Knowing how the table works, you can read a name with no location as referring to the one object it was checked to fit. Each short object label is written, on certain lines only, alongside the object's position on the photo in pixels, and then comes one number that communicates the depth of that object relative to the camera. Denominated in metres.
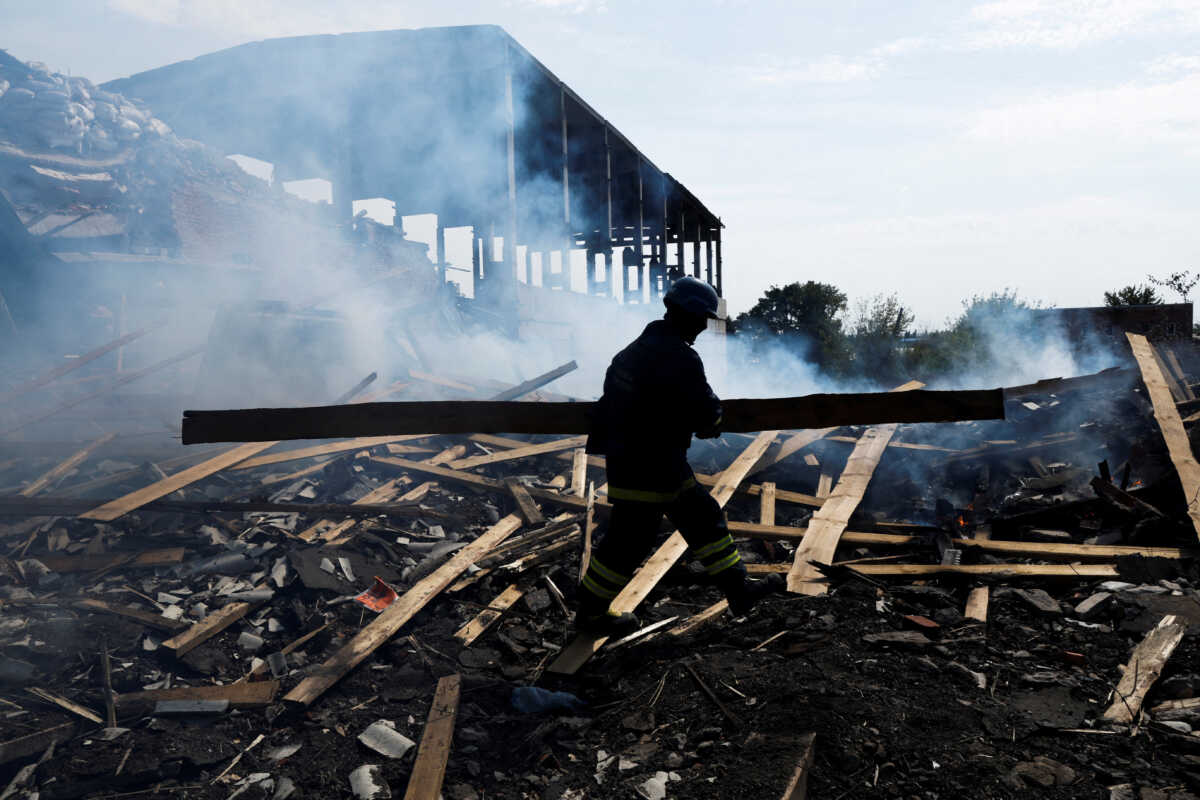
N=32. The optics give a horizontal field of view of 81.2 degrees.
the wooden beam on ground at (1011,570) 4.21
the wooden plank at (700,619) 3.75
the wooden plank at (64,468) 6.06
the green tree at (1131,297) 20.38
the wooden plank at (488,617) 3.88
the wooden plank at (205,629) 3.64
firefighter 3.39
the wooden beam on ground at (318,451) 6.60
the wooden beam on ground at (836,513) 4.41
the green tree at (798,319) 29.31
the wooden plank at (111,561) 4.67
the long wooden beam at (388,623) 3.27
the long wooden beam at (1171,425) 5.00
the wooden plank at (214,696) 3.18
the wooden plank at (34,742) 2.81
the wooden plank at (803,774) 2.24
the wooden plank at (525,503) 5.63
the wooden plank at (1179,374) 7.71
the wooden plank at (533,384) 8.54
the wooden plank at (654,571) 3.47
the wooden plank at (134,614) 3.85
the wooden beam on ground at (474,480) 5.99
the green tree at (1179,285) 19.92
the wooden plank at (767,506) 5.85
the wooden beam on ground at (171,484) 4.90
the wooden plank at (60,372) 8.24
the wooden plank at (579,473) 6.38
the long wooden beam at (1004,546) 4.47
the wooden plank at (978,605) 3.75
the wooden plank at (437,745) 2.59
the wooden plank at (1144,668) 2.72
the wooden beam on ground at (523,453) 6.96
